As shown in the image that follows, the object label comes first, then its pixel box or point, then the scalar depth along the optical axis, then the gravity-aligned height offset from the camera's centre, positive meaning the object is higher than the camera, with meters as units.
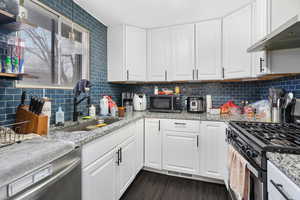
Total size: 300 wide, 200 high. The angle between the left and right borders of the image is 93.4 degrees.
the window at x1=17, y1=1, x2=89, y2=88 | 1.32 +0.53
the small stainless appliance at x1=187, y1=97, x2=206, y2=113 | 2.18 -0.08
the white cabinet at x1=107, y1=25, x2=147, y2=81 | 2.30 +0.76
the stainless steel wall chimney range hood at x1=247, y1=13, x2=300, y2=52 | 0.85 +0.46
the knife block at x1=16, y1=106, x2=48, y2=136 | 0.99 -0.17
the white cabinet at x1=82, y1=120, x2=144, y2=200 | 1.04 -0.60
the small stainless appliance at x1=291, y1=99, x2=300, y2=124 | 1.31 -0.11
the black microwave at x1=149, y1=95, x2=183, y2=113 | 2.28 -0.07
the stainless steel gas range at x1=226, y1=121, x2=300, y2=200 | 0.78 -0.27
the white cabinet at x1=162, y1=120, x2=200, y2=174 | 1.90 -0.64
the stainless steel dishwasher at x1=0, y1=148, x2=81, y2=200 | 0.60 -0.41
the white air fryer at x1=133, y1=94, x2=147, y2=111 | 2.46 -0.05
